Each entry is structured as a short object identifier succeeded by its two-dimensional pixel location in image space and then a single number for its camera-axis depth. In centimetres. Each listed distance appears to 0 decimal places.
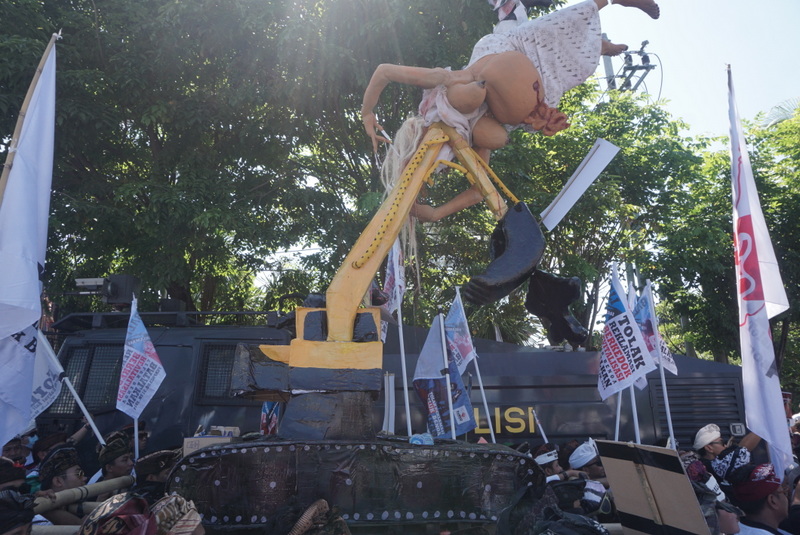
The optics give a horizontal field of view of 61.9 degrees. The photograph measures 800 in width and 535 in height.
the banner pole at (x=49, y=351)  612
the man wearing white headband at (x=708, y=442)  697
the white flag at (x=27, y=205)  387
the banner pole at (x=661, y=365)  640
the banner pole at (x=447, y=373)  602
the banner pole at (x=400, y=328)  596
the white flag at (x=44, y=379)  598
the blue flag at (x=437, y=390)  650
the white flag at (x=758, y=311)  369
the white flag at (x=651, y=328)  689
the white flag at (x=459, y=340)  687
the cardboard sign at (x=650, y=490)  280
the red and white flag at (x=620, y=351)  614
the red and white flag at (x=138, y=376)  598
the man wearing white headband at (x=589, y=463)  646
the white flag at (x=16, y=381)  391
